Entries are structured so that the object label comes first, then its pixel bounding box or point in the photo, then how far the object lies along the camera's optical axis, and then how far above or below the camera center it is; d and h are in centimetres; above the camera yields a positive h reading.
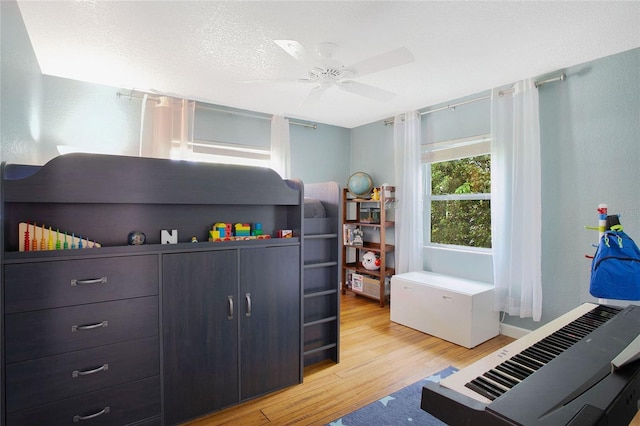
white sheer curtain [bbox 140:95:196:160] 335 +95
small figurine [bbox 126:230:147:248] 183 -12
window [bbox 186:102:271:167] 374 +97
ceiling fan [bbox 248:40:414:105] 197 +102
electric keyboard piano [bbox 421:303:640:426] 74 -44
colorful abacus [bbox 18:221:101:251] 154 -10
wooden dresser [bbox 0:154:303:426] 151 -43
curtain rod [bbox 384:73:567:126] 277 +120
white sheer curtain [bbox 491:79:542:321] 283 +14
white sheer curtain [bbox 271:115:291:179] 411 +89
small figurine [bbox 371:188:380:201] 428 +29
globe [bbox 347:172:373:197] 437 +44
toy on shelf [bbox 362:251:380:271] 423 -58
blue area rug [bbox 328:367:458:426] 192 -120
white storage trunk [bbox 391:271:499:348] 293 -88
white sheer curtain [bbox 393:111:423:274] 387 +22
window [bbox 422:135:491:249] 347 +28
